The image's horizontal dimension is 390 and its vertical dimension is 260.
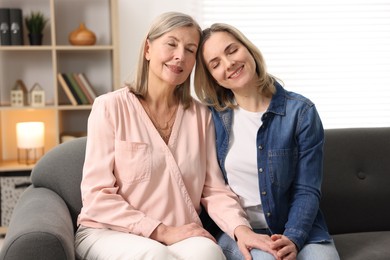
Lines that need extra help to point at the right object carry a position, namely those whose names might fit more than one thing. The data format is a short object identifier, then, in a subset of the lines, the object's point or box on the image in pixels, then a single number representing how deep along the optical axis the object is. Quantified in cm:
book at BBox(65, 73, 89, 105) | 365
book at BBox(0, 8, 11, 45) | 354
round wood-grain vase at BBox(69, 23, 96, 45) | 360
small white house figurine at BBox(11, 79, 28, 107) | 362
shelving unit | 376
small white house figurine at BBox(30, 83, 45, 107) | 361
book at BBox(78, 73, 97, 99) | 367
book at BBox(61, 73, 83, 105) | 364
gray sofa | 169
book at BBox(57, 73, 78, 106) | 362
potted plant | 360
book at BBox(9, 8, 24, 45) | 356
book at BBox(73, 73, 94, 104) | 366
